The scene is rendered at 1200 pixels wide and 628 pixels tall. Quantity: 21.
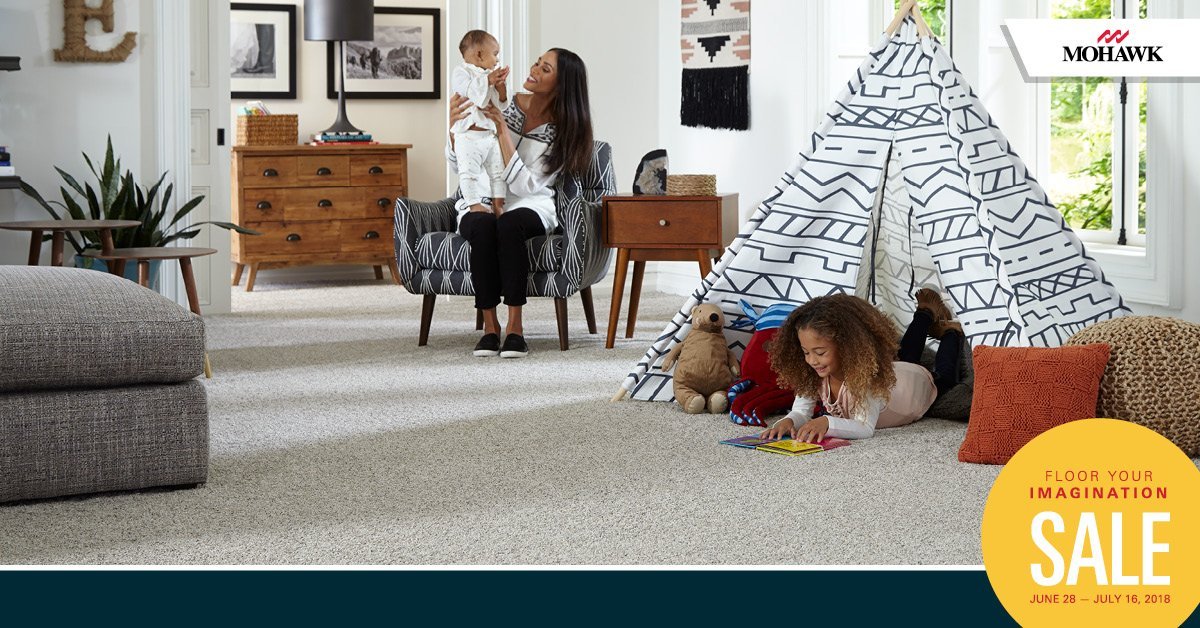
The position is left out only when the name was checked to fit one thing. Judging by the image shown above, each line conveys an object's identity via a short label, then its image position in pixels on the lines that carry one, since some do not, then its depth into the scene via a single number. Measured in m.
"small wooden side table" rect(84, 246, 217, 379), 4.54
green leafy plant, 5.22
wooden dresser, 7.23
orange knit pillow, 3.06
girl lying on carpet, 3.30
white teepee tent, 3.56
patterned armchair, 4.88
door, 6.09
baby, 4.93
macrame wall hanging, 6.25
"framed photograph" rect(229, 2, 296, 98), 7.61
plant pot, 4.94
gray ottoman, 2.64
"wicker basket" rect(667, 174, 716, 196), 5.17
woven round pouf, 3.07
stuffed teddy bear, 3.71
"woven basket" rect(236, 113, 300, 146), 7.24
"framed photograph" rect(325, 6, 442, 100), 7.88
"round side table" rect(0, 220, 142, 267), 4.61
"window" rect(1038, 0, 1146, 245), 4.23
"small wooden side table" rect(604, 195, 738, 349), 5.08
